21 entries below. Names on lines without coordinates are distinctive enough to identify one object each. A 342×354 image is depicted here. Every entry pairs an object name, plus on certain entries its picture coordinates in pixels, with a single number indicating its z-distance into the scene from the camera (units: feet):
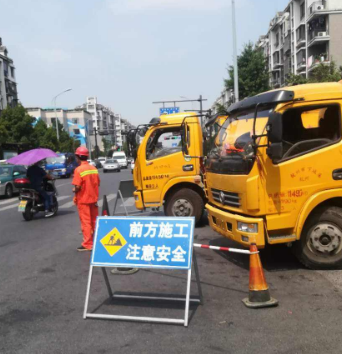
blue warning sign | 13.93
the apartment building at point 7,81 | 217.56
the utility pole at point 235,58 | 69.44
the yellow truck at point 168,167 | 29.04
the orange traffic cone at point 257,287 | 14.58
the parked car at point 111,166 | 142.24
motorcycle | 36.58
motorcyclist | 37.14
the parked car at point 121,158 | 176.18
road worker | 23.68
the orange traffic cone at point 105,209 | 20.68
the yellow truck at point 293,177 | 17.67
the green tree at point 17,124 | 140.97
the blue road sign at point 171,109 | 113.02
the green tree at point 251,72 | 101.14
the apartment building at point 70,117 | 309.01
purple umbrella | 34.35
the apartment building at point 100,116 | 464.07
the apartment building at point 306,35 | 145.48
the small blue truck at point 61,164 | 111.75
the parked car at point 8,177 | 61.92
